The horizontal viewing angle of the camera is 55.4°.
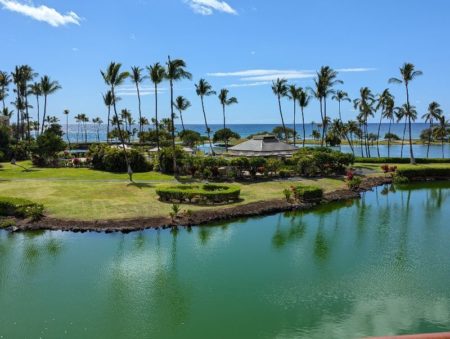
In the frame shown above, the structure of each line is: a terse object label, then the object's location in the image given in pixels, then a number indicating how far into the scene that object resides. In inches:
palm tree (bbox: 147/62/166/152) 2063.2
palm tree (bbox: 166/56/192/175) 1925.4
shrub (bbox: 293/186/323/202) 1536.7
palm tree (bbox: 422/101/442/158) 3110.2
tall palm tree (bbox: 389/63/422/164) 2449.1
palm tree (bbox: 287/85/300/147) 2913.4
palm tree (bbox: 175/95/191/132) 3326.8
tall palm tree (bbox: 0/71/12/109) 3041.6
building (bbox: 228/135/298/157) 2042.3
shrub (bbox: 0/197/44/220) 1222.9
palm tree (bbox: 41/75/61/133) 2918.3
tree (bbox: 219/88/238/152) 3282.5
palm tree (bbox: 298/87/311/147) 2893.7
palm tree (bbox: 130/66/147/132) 2129.7
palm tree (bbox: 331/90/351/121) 3203.7
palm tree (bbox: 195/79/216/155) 2951.5
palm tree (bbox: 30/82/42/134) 3171.8
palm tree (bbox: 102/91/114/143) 3112.7
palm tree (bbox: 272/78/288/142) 2871.6
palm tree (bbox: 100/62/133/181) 1790.1
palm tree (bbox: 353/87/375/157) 2896.2
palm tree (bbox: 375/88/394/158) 2925.7
